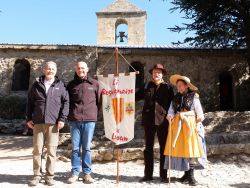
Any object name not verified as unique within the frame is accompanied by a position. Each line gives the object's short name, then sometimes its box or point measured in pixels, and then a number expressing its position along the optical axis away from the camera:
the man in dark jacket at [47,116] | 4.88
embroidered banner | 5.38
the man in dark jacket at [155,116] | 5.09
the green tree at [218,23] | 13.34
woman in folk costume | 4.82
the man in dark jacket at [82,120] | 5.03
